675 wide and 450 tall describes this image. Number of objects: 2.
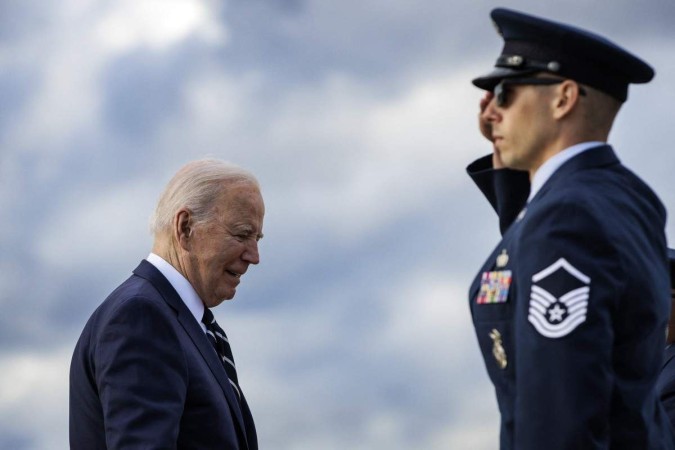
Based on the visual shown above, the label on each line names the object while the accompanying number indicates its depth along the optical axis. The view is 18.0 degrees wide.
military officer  6.76
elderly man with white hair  9.86
